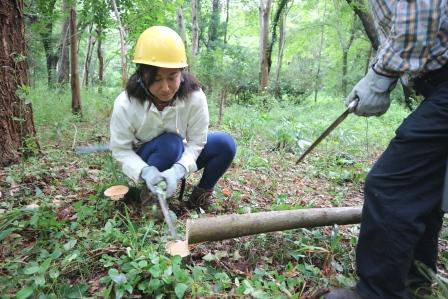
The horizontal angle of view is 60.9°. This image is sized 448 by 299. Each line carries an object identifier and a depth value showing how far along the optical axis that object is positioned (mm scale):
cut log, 1991
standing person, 1480
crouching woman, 2426
